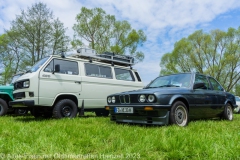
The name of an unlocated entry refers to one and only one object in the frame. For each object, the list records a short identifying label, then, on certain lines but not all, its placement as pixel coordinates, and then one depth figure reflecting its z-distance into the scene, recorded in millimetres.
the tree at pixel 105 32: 25453
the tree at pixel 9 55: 20758
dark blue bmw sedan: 4094
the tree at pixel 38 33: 19172
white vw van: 5559
